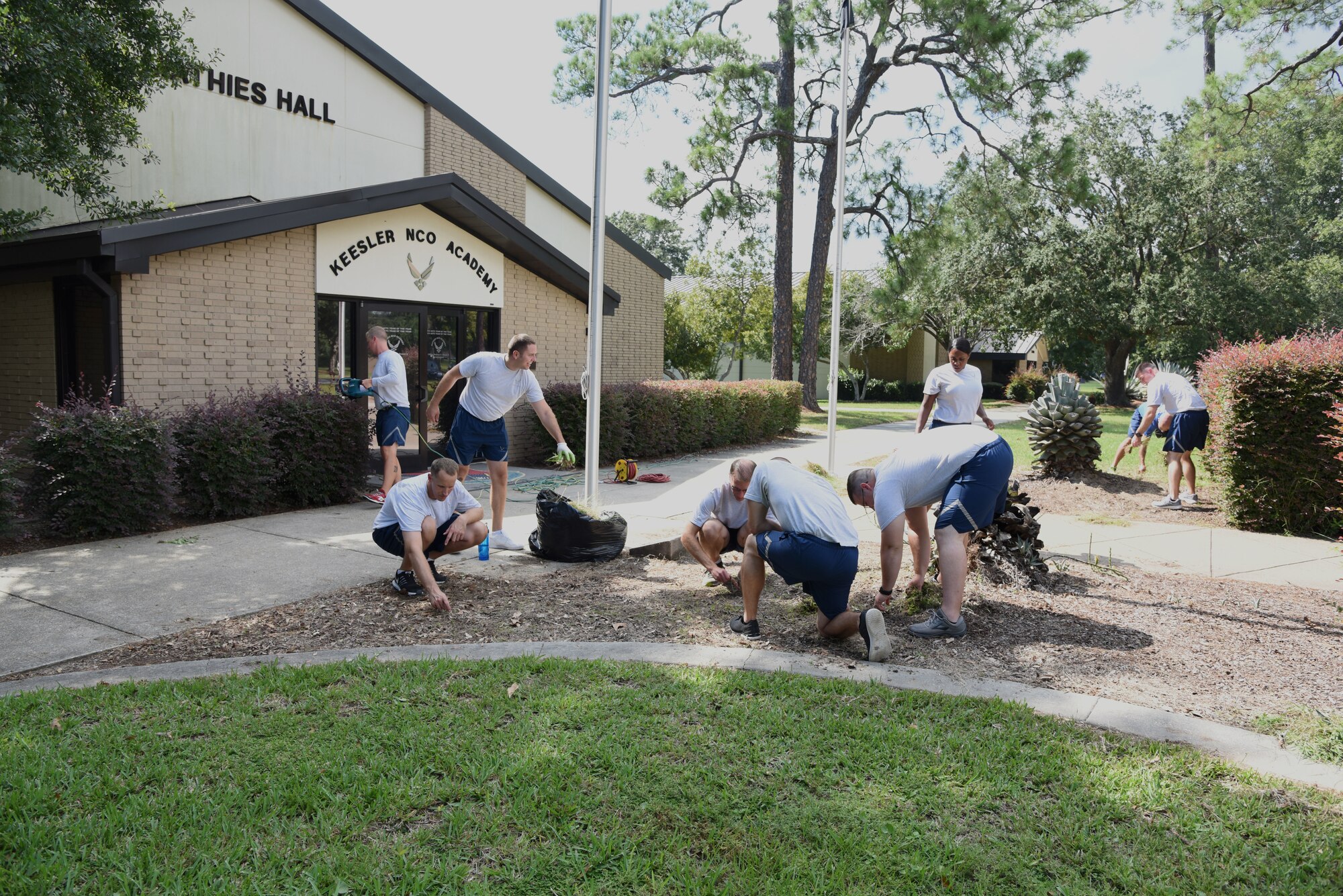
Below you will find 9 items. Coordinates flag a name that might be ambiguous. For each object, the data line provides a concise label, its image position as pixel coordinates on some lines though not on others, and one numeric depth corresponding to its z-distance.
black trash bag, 7.25
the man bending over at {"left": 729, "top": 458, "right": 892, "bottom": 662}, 4.91
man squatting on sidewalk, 5.75
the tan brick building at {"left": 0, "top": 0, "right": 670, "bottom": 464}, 9.72
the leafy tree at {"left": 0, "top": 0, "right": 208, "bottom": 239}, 7.49
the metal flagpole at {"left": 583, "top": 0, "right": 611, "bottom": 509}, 8.30
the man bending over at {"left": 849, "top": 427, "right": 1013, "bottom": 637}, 5.33
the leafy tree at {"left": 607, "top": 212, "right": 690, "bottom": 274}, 76.19
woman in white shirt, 8.45
